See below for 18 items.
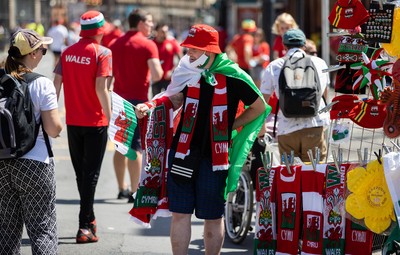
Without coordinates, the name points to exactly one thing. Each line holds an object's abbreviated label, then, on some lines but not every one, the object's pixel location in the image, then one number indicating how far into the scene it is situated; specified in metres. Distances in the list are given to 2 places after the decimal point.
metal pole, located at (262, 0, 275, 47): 45.00
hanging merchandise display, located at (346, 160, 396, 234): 12.99
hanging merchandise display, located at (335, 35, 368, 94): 14.11
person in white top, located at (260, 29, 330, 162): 17.58
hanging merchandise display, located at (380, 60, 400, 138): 12.62
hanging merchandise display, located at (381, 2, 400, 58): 12.92
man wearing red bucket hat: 14.01
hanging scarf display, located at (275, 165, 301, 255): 14.86
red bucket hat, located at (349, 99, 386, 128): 13.37
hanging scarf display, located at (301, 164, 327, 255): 14.56
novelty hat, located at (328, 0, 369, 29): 13.74
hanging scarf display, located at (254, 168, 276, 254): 15.09
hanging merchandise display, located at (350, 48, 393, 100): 13.30
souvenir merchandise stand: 12.98
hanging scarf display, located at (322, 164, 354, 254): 14.23
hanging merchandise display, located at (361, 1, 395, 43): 13.02
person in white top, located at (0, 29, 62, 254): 13.25
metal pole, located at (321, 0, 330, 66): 22.56
